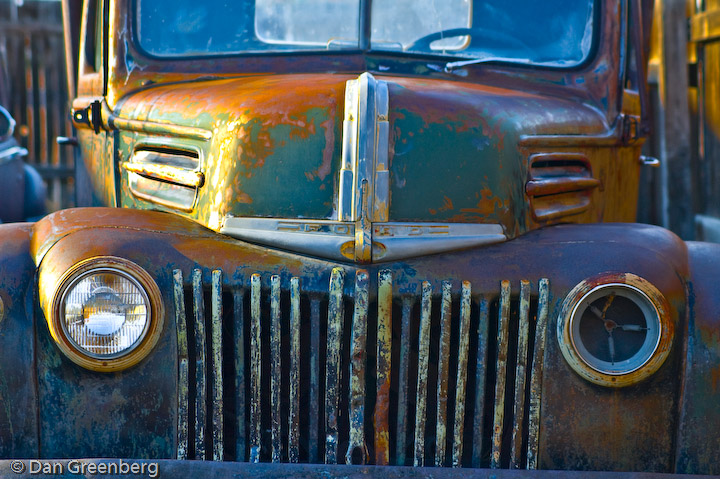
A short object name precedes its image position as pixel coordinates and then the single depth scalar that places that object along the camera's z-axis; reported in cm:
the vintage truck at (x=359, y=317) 436
